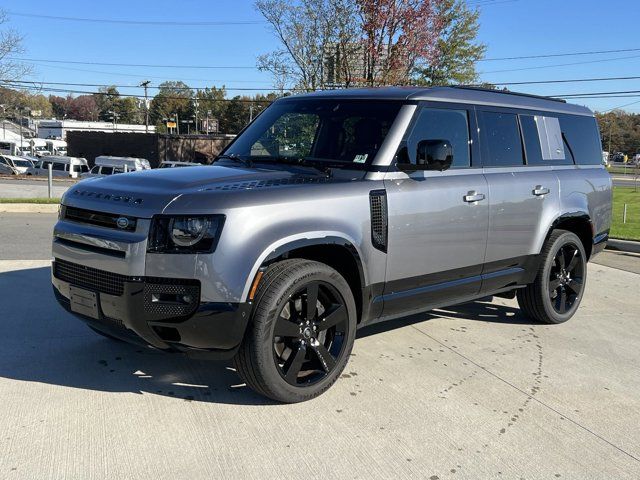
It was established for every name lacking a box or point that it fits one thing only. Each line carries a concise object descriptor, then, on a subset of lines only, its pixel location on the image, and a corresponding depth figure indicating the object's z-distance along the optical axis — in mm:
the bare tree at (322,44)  20312
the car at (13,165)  42625
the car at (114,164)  34875
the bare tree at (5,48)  31781
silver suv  3314
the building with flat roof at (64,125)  108750
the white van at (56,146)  87344
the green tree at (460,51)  36688
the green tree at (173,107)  119375
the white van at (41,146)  90200
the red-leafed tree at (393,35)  18922
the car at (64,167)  39969
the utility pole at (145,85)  70225
